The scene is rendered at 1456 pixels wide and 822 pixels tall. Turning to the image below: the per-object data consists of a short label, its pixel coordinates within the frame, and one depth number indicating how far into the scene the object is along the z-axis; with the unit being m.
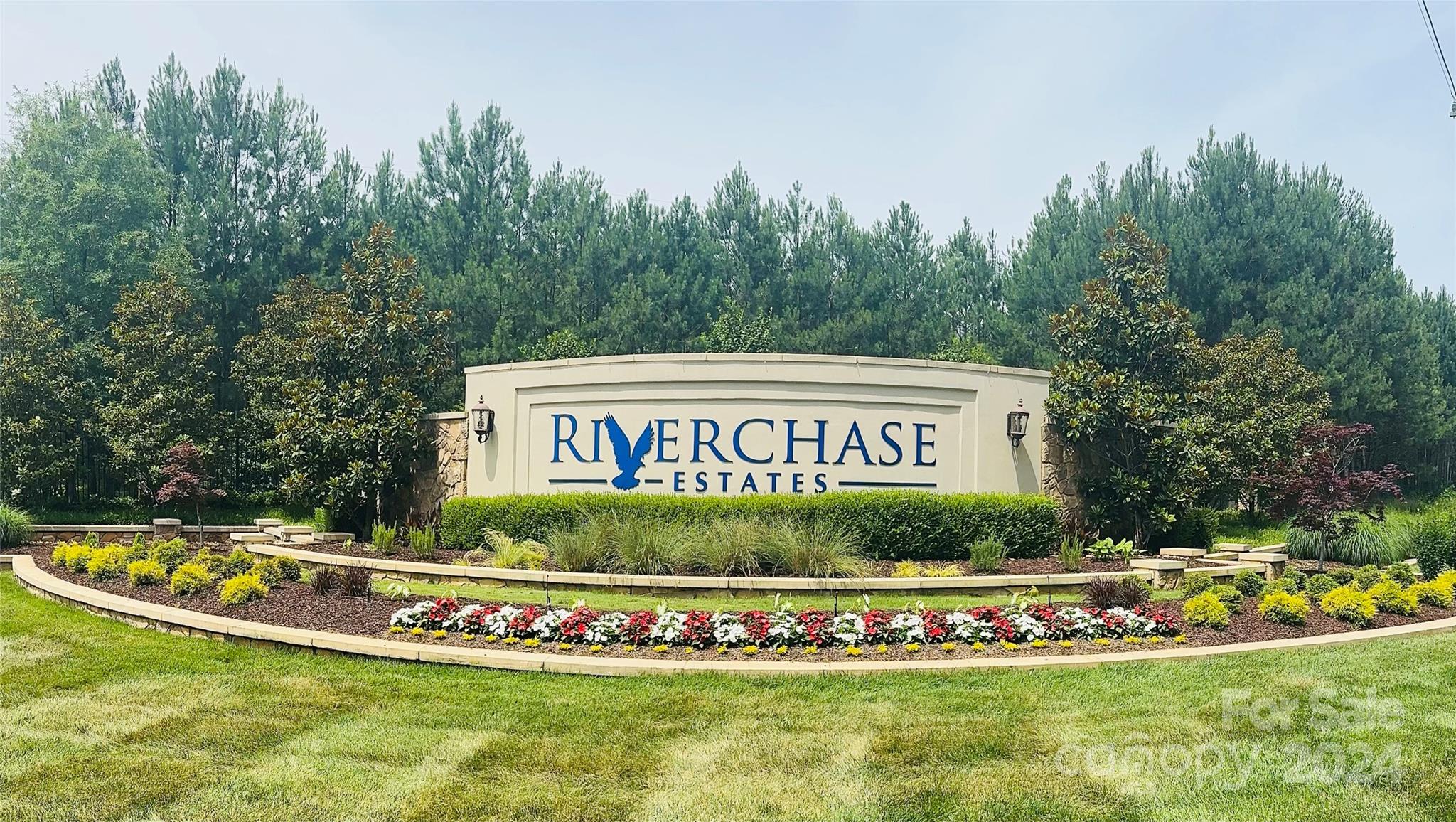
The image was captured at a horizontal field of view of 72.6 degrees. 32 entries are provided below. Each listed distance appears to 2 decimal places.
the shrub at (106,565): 11.21
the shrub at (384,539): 13.24
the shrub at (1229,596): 8.87
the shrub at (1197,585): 9.84
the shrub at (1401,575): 10.56
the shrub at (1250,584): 10.14
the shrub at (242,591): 9.11
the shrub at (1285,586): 9.97
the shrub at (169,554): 11.55
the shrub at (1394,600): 9.09
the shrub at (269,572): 10.20
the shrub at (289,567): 10.66
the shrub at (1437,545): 12.30
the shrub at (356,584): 9.47
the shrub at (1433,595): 9.62
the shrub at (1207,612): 8.17
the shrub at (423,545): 12.99
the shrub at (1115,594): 8.59
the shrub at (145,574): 10.56
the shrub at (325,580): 9.61
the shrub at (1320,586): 9.77
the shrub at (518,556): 11.57
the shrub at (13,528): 16.30
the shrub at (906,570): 11.19
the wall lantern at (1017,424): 14.09
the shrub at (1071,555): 11.97
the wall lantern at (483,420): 14.83
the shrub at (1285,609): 8.48
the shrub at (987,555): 11.55
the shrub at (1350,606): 8.64
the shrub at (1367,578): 10.24
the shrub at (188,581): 9.72
